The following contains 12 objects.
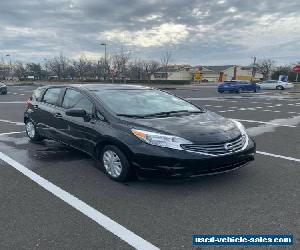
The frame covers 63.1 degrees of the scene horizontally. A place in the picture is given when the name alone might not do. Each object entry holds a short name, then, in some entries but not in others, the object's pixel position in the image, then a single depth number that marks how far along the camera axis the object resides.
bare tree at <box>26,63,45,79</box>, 78.80
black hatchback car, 3.25
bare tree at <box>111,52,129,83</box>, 53.47
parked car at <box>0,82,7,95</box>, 22.89
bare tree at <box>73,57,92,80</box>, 67.19
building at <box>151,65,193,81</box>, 83.84
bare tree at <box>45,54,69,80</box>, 68.41
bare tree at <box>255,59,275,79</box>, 83.86
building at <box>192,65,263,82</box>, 83.24
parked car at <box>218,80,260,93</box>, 26.42
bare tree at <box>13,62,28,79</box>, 81.91
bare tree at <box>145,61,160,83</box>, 70.64
